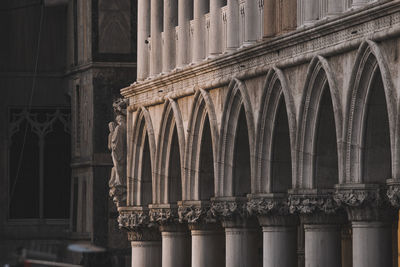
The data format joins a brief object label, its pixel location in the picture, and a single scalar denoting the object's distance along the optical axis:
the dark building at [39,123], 73.38
